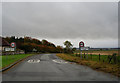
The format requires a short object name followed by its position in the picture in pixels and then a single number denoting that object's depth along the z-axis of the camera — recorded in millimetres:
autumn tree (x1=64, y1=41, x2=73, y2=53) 48144
